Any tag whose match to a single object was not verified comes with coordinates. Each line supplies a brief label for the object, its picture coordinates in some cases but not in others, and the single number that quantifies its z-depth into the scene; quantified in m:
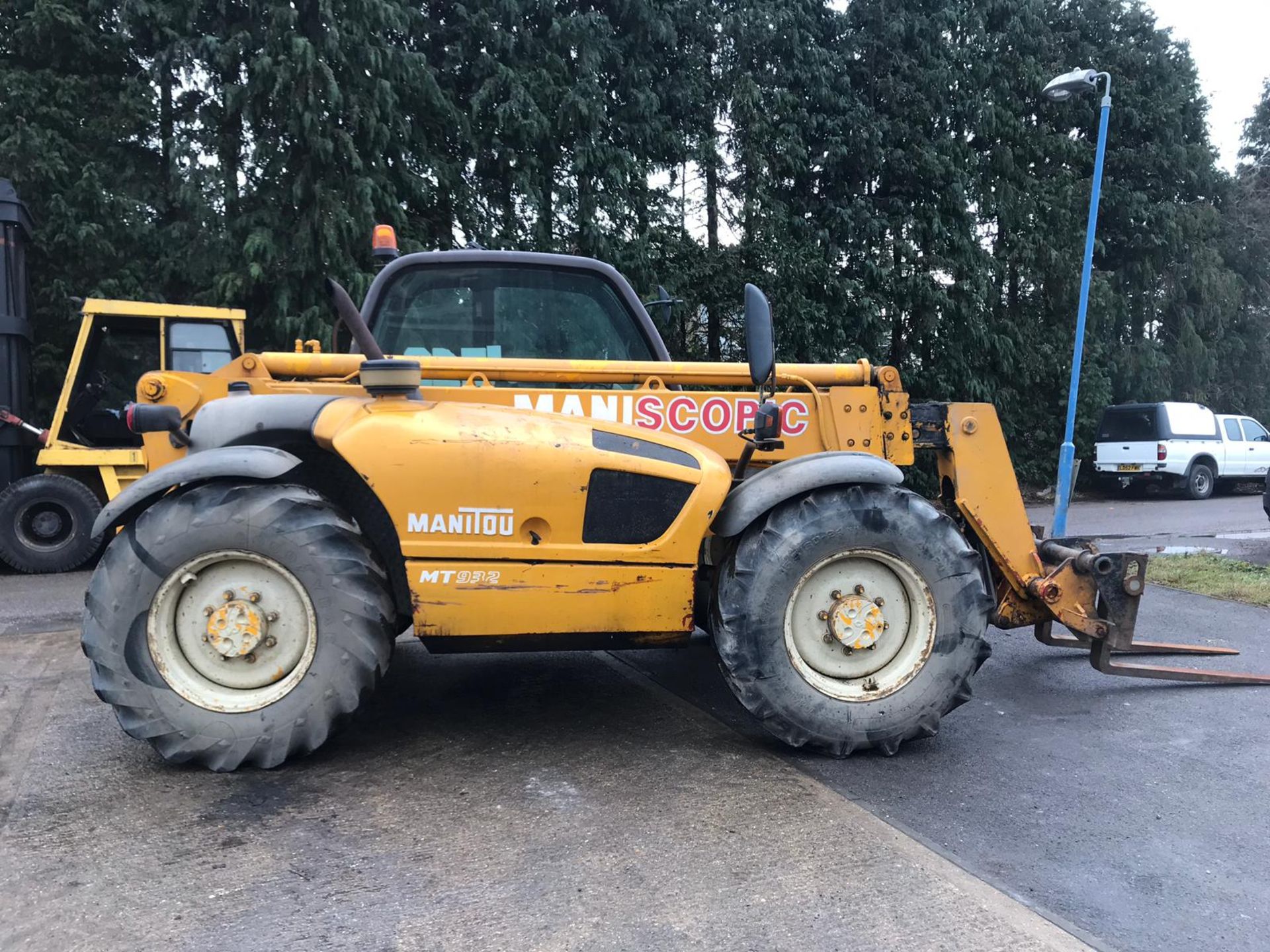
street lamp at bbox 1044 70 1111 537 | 11.66
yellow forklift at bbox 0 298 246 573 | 9.30
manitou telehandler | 3.51
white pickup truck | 18.69
